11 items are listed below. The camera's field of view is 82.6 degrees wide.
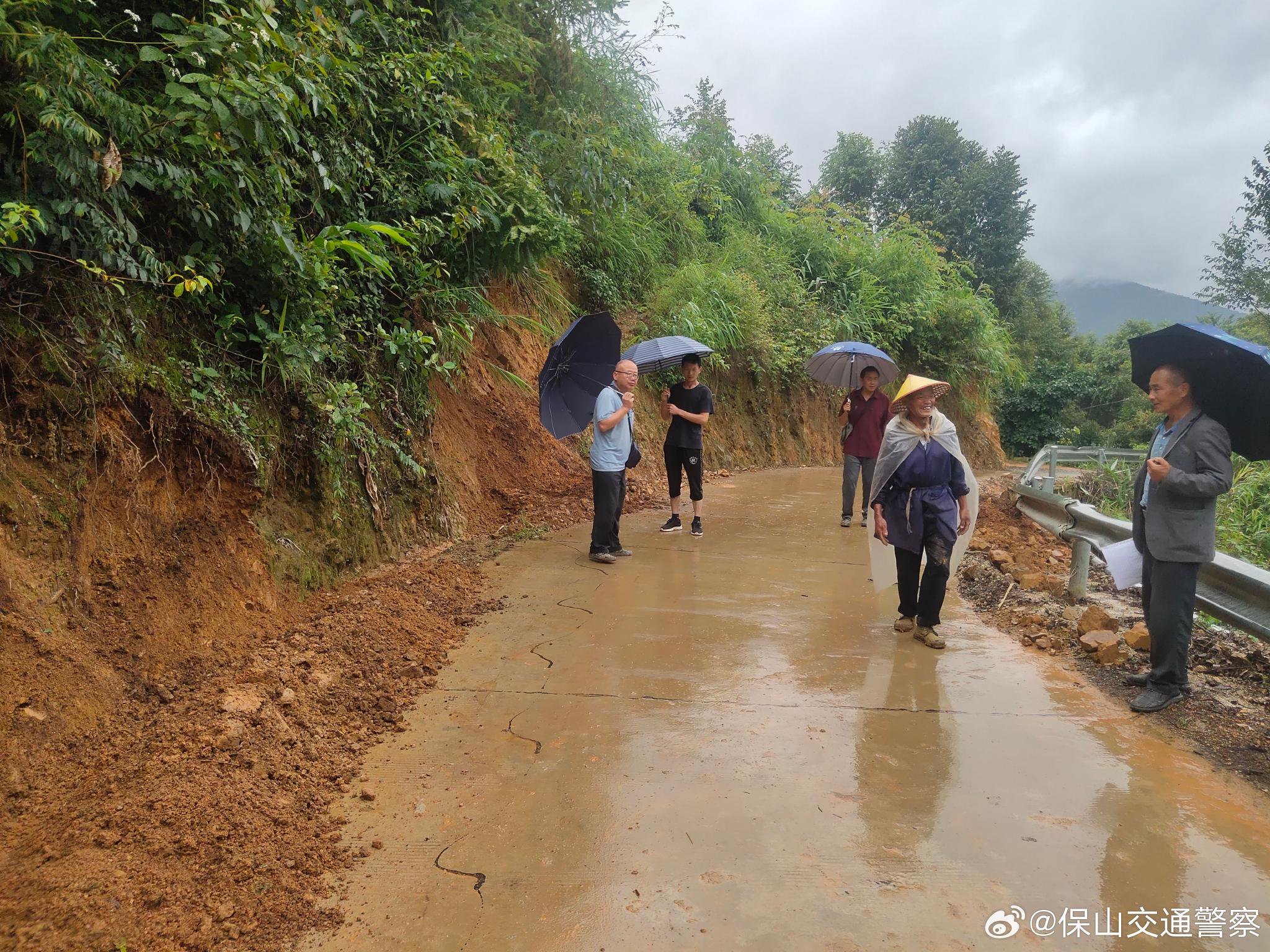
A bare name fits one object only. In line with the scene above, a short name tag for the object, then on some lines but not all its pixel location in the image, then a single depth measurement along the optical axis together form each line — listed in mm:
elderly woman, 4605
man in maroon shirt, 7918
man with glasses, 6305
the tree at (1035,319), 33969
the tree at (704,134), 18500
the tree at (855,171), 36844
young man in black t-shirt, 7344
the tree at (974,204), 35938
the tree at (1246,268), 31547
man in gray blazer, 3557
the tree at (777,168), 22516
